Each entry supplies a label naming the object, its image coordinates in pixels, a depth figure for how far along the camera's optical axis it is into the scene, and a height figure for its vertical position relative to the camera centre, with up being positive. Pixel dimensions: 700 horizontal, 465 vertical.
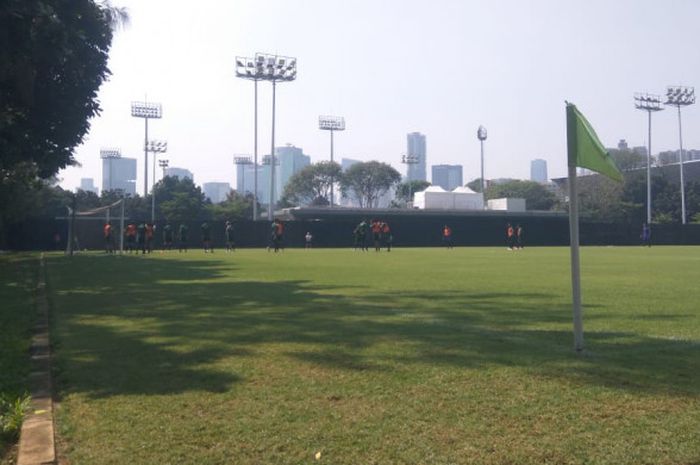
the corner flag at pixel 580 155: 7.21 +0.92
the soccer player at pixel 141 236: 39.66 +0.83
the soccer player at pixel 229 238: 40.03 +0.64
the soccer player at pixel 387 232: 42.38 +0.99
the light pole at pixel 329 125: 91.44 +15.74
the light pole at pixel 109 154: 101.81 +13.69
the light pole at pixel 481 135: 87.44 +13.78
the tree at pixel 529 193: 107.44 +8.38
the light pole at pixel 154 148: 89.42 +13.04
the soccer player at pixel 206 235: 40.09 +0.84
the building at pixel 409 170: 115.01 +13.13
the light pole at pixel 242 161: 116.25 +14.46
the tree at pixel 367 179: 98.75 +9.57
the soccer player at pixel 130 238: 39.16 +0.72
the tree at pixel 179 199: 86.12 +6.47
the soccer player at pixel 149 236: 39.03 +0.79
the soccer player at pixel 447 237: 46.49 +0.71
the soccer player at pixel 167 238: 42.41 +0.73
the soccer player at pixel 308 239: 50.20 +0.73
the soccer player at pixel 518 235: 45.34 +0.77
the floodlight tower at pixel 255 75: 64.12 +15.62
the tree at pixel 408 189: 111.62 +9.31
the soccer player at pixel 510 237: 42.96 +0.62
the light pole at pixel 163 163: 98.75 +12.00
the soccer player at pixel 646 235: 54.26 +0.84
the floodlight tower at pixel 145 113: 78.81 +15.19
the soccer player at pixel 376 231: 40.09 +0.97
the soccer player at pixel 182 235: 41.75 +0.90
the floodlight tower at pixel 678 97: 78.31 +16.17
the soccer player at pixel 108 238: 37.87 +0.67
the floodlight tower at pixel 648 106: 75.44 +14.69
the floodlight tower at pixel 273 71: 63.94 +16.07
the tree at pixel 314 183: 98.19 +9.14
